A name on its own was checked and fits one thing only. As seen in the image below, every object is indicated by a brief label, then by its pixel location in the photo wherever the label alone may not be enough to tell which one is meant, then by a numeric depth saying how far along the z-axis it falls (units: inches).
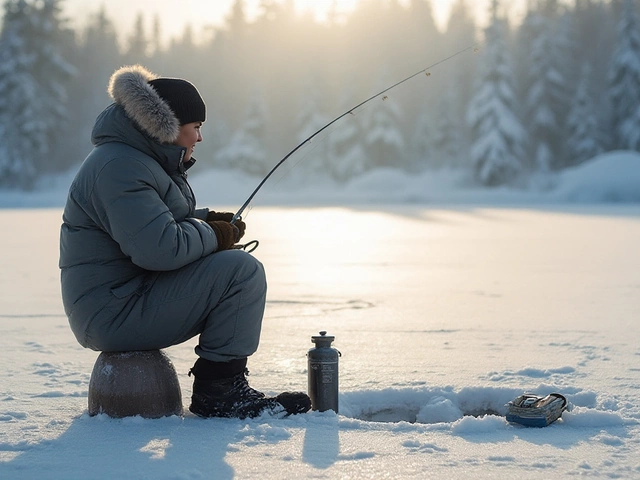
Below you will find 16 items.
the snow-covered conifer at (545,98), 1870.1
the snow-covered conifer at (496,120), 1624.0
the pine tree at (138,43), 2522.1
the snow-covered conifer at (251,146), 1942.7
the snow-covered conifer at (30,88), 1670.4
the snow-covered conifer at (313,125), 2023.9
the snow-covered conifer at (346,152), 1902.1
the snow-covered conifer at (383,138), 1909.4
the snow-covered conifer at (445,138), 2086.6
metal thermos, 139.6
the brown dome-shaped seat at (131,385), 131.3
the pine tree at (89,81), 2202.4
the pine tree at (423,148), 2145.7
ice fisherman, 121.7
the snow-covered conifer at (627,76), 1721.2
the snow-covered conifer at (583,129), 1802.4
